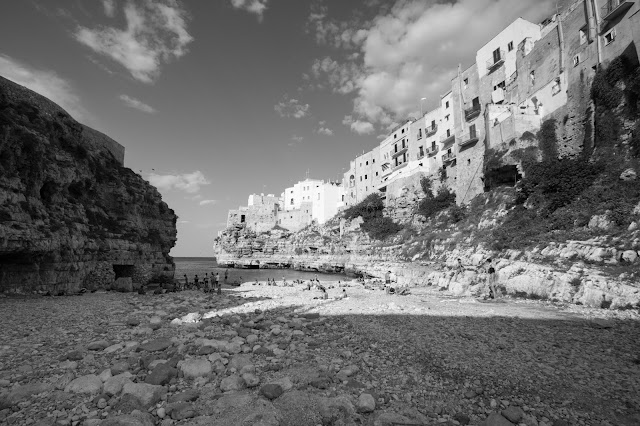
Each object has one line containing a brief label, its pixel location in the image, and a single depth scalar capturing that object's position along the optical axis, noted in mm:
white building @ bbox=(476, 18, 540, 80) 36062
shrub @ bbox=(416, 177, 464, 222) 42969
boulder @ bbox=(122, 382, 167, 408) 5120
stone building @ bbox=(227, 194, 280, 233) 94625
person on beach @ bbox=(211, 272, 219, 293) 25288
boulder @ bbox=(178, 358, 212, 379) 6174
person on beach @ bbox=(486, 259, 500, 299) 15808
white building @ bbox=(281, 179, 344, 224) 84000
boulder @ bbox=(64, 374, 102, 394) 5422
